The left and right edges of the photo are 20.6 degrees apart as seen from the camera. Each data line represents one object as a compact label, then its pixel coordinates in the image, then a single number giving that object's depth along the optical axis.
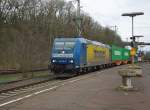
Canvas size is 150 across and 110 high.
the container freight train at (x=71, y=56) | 33.97
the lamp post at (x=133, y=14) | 26.65
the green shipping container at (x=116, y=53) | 61.56
